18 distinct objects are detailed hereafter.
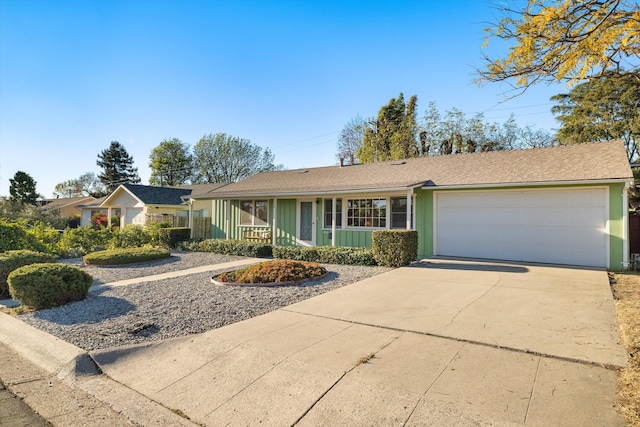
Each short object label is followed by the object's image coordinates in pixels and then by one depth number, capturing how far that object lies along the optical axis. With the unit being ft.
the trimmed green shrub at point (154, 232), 52.49
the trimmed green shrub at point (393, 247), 33.32
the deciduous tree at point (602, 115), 71.72
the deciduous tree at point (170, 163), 157.38
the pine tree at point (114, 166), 178.70
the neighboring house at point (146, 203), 76.13
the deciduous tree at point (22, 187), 115.57
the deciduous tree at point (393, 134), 98.37
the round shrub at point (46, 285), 19.43
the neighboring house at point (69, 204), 126.76
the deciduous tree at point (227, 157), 142.41
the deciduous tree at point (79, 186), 194.80
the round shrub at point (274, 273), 25.72
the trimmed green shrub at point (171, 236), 51.60
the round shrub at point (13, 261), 23.89
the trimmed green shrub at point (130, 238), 47.95
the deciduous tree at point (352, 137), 109.60
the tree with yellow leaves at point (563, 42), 13.06
